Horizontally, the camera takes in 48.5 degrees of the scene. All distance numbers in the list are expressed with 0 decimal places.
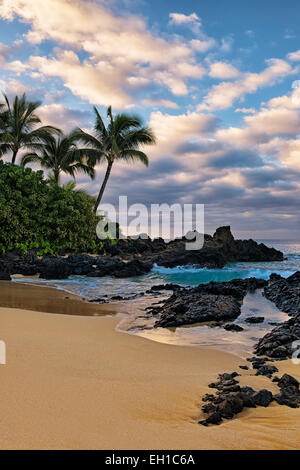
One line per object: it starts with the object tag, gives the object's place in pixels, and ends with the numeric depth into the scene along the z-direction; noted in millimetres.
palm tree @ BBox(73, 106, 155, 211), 26375
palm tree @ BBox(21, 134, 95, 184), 28016
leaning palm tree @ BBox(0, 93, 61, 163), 25562
